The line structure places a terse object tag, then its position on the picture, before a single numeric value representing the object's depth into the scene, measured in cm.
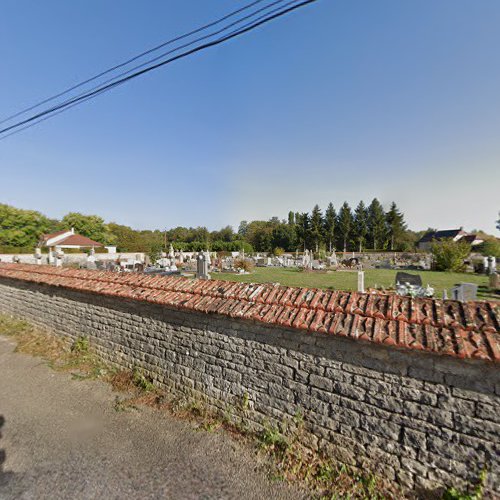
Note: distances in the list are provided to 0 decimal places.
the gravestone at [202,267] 1368
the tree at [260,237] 7169
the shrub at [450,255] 2158
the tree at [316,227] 6406
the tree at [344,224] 6330
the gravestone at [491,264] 1913
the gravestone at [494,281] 1308
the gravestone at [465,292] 681
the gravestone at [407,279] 1069
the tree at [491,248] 3071
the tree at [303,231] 6584
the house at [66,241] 4700
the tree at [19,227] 4372
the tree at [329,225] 6450
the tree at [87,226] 6400
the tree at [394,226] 6272
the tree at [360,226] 6269
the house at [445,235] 6484
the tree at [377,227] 6175
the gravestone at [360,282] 947
